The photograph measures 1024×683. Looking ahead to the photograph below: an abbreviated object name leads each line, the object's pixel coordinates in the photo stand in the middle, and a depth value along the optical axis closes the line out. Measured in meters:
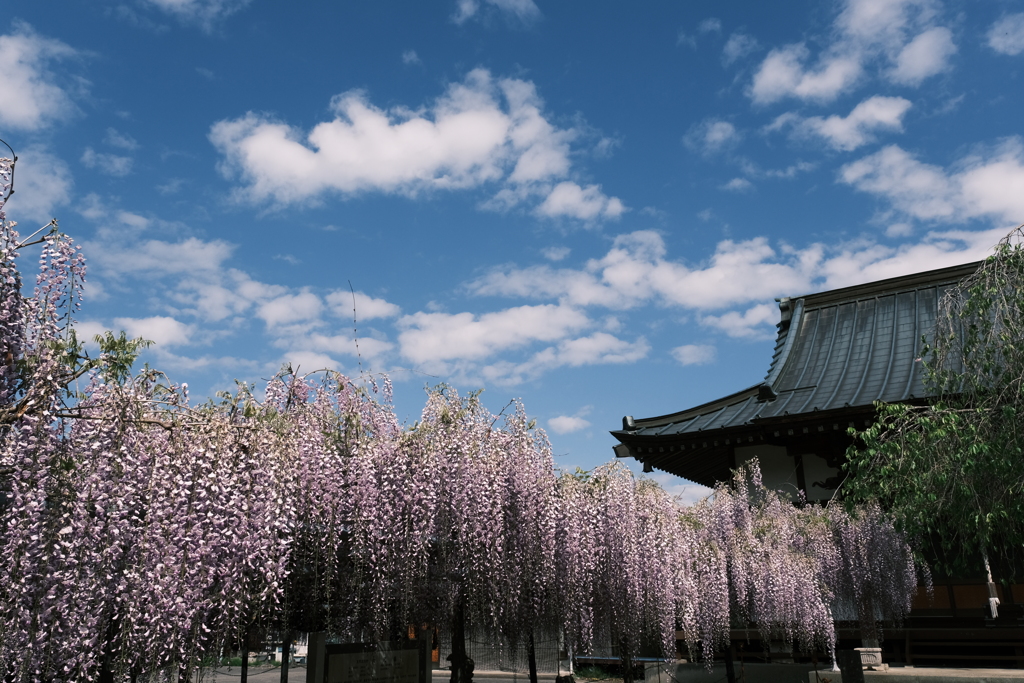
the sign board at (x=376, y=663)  6.46
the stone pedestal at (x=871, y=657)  12.02
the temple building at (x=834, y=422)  12.48
